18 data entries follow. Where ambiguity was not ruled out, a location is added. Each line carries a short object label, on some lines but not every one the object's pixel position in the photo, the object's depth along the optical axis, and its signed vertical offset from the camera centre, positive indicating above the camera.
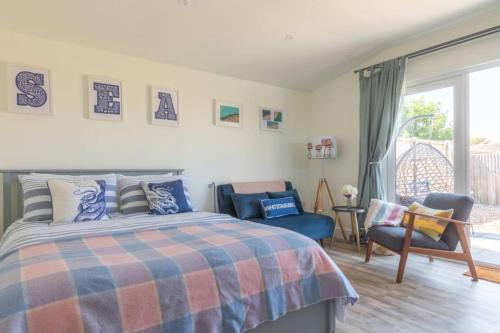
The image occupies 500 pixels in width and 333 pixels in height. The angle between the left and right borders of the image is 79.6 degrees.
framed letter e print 2.98 +0.68
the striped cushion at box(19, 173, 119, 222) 2.27 -0.23
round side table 3.70 -0.67
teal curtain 3.63 +0.53
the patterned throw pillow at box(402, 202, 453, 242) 2.76 -0.60
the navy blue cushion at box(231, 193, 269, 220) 3.57 -0.51
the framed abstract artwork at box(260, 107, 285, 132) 4.35 +0.63
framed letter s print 2.61 +0.69
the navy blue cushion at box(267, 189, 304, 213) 3.94 -0.44
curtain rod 2.89 +1.23
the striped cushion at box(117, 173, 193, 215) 2.68 -0.27
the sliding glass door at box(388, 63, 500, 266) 3.10 +0.17
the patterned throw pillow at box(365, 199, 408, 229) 3.27 -0.59
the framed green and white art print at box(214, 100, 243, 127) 3.89 +0.66
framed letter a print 3.36 +0.66
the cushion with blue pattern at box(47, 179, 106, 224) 2.24 -0.27
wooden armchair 2.66 -0.74
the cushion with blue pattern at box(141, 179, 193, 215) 2.63 -0.31
